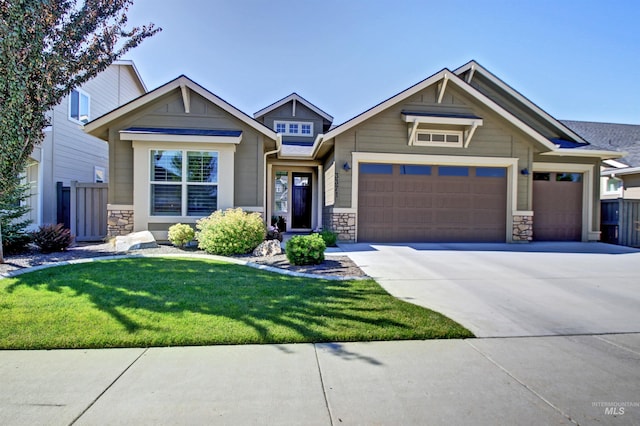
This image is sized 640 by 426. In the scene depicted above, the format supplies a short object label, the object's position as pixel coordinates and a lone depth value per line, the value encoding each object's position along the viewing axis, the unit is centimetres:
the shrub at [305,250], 722
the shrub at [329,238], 1025
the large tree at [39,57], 469
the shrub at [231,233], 859
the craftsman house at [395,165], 1027
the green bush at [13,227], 823
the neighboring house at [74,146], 1173
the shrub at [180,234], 925
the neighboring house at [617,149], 1408
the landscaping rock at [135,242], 876
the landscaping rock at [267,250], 857
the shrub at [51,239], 852
